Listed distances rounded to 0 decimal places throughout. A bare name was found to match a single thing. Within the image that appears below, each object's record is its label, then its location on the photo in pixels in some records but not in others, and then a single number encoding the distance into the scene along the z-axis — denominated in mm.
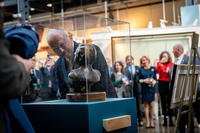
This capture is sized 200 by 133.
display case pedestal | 1321
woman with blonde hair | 5083
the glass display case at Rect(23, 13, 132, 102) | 1473
